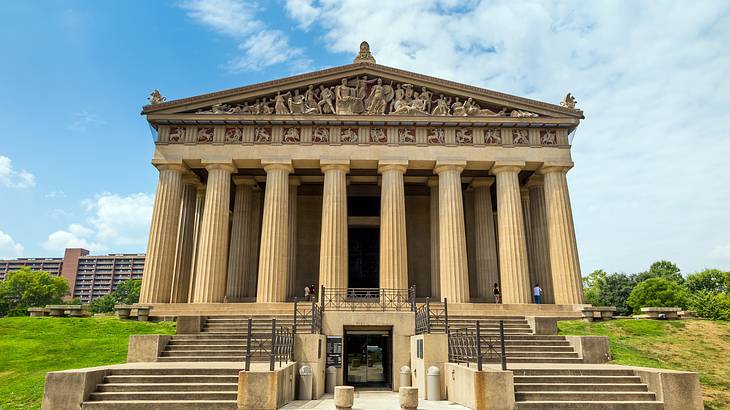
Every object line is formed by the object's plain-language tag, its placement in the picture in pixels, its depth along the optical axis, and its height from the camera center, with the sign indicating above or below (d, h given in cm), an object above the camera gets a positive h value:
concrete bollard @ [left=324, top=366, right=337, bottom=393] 1649 -199
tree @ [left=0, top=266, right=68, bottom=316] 8438 +565
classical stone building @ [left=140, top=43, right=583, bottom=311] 2744 +956
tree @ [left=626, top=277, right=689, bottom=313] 5659 +301
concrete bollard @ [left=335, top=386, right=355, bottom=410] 1118 -178
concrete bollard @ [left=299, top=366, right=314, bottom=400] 1444 -191
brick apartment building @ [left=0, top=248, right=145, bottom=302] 15875 +1784
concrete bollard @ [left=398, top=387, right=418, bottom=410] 1111 -180
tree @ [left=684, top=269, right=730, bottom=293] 7475 +592
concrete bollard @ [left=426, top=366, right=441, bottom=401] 1384 -183
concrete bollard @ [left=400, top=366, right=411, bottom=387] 1616 -183
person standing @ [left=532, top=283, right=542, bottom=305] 2850 +155
